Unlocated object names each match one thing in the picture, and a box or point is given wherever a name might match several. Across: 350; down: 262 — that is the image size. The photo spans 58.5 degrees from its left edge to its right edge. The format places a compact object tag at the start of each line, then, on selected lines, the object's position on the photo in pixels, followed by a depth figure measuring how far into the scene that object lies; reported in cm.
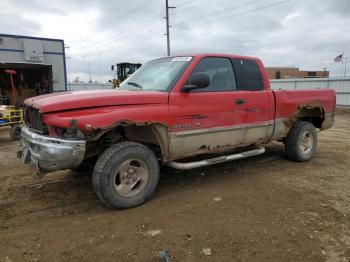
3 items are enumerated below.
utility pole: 2950
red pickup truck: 363
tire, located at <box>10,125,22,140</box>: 898
